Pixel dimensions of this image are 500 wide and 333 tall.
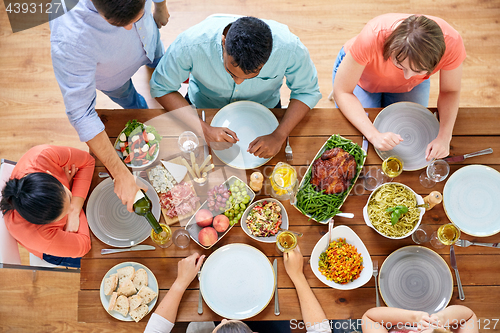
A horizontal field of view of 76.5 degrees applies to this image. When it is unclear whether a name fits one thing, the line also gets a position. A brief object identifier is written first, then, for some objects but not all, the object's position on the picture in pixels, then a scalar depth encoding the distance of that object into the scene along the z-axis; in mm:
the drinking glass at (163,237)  1605
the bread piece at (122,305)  1534
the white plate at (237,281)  1563
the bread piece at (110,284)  1554
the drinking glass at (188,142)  1737
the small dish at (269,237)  1625
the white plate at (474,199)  1675
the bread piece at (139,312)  1530
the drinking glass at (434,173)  1719
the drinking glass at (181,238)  1631
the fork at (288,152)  1750
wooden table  1595
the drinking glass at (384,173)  1690
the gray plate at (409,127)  1763
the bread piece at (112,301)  1531
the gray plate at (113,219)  1650
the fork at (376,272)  1605
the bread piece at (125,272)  1589
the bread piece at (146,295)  1565
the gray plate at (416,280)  1606
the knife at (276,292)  1580
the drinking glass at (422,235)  1646
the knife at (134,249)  1629
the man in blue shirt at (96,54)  1394
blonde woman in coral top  1540
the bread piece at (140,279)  1588
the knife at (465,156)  1755
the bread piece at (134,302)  1534
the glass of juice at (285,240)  1601
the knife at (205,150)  1753
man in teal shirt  1507
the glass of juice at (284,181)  1632
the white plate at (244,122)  1756
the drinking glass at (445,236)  1596
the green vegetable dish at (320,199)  1631
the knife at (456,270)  1616
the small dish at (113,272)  1544
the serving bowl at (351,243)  1564
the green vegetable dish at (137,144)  1697
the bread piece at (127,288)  1545
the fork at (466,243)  1649
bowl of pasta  1613
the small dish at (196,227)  1622
